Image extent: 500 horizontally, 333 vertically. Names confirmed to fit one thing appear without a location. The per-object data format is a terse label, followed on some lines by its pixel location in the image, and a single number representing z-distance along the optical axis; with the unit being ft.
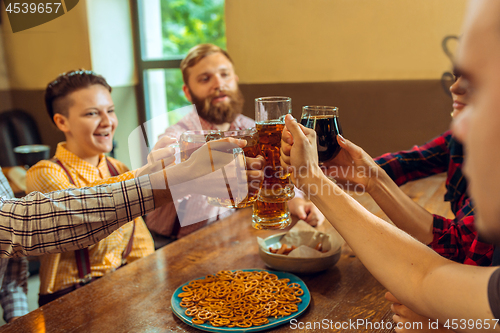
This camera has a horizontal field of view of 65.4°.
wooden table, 3.04
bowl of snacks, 3.65
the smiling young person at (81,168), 4.75
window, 12.27
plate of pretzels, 2.93
